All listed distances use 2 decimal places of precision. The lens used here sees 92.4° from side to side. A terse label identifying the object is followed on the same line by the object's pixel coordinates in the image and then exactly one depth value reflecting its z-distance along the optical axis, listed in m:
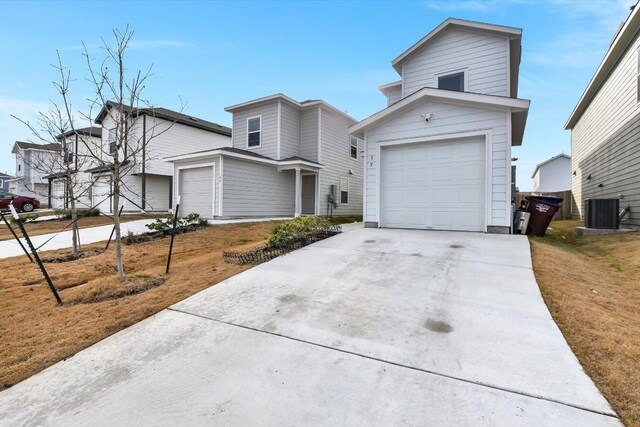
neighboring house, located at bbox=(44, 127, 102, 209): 22.31
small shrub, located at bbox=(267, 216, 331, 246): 6.71
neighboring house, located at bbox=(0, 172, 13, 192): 51.08
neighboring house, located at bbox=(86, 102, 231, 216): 18.67
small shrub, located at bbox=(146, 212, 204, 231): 9.14
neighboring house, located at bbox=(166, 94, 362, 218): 13.55
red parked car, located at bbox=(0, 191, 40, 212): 22.36
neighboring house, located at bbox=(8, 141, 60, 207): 33.85
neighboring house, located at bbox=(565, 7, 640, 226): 8.80
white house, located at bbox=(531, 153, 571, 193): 31.67
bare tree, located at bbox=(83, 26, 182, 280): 5.11
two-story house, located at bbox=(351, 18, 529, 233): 7.60
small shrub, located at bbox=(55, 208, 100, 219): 16.17
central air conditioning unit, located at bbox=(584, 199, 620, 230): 8.54
